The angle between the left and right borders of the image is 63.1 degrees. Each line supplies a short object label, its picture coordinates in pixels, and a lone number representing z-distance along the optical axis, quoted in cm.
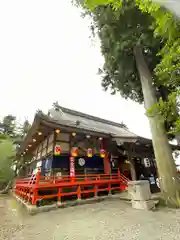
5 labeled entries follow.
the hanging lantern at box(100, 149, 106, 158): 997
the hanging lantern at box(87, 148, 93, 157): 945
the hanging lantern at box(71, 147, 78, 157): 893
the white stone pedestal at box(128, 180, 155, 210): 589
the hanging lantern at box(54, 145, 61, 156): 845
